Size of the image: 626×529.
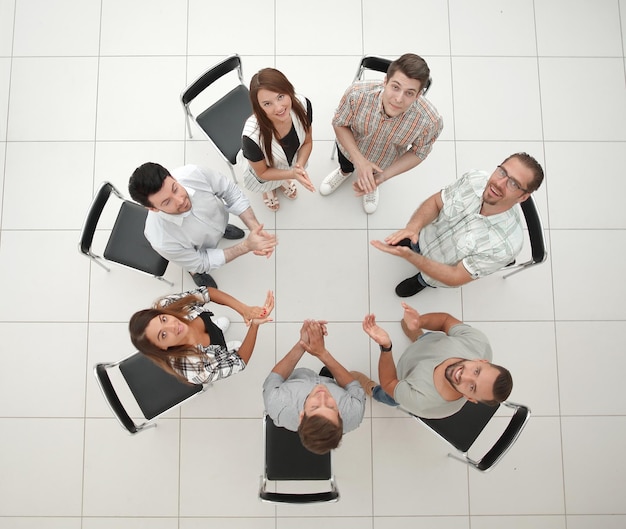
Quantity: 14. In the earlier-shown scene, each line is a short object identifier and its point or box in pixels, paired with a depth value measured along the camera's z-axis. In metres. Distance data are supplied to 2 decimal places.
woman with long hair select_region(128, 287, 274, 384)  2.19
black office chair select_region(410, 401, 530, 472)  2.68
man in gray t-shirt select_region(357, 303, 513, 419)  2.06
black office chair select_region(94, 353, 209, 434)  2.66
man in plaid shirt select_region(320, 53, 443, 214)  2.08
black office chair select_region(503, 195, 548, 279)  2.55
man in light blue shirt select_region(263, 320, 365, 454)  2.06
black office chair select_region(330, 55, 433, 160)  2.71
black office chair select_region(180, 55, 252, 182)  2.91
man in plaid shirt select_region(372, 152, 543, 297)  2.07
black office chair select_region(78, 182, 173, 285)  2.76
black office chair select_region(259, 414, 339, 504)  2.60
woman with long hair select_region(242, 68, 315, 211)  2.12
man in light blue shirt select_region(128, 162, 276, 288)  2.10
